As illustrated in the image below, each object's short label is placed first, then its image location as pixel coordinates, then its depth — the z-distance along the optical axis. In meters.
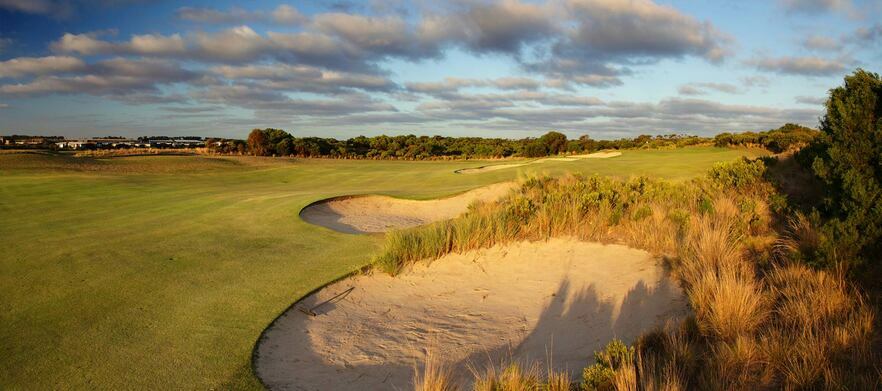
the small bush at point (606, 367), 3.67
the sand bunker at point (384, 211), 13.64
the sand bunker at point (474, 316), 5.17
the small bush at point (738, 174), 11.57
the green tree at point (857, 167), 5.11
